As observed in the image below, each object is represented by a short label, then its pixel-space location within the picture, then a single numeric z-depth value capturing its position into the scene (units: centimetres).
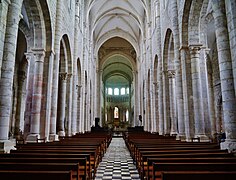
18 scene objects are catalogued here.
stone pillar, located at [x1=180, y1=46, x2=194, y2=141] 1106
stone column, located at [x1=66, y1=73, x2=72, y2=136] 1672
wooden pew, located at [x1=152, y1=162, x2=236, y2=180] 337
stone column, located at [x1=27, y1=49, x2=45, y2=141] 1078
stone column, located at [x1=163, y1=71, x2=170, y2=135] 1653
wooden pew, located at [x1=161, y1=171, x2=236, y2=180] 261
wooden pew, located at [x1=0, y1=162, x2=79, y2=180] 351
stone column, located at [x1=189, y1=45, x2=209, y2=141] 1075
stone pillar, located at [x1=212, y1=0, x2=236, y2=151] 644
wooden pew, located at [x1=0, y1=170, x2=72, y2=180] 282
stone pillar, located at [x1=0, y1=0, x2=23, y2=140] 674
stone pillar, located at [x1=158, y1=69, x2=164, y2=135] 1770
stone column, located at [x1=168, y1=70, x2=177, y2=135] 1571
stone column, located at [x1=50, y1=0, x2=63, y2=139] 1257
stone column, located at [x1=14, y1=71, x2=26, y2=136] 2186
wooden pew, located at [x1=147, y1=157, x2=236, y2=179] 394
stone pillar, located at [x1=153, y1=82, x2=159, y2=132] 1990
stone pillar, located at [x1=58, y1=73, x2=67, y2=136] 1527
